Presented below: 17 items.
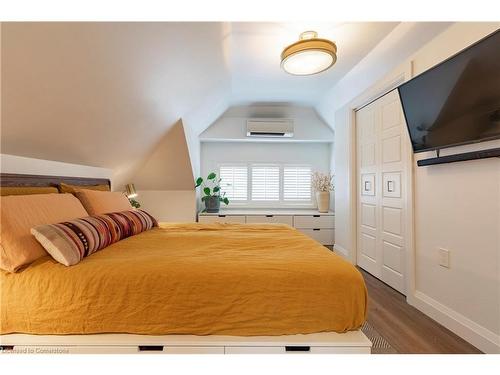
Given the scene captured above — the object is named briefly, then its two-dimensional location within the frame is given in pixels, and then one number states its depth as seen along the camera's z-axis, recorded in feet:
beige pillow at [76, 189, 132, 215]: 6.59
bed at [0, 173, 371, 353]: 3.96
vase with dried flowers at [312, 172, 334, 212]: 14.57
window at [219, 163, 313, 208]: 15.97
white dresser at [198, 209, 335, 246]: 13.50
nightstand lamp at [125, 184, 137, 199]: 11.83
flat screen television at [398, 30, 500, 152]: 5.03
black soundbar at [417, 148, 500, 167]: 5.16
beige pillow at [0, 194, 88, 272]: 4.09
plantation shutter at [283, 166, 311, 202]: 16.03
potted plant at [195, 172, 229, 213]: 14.28
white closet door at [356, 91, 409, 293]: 8.57
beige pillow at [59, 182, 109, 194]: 6.71
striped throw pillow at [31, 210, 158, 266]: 4.26
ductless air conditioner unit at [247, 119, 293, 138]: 14.14
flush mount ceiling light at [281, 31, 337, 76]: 6.64
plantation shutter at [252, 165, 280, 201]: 15.98
